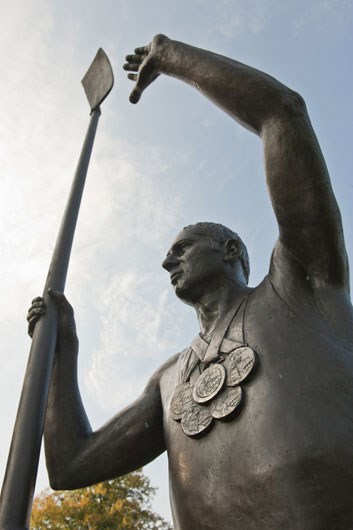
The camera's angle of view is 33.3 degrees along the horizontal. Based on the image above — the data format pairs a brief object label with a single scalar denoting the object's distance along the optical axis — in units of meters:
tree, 19.58
